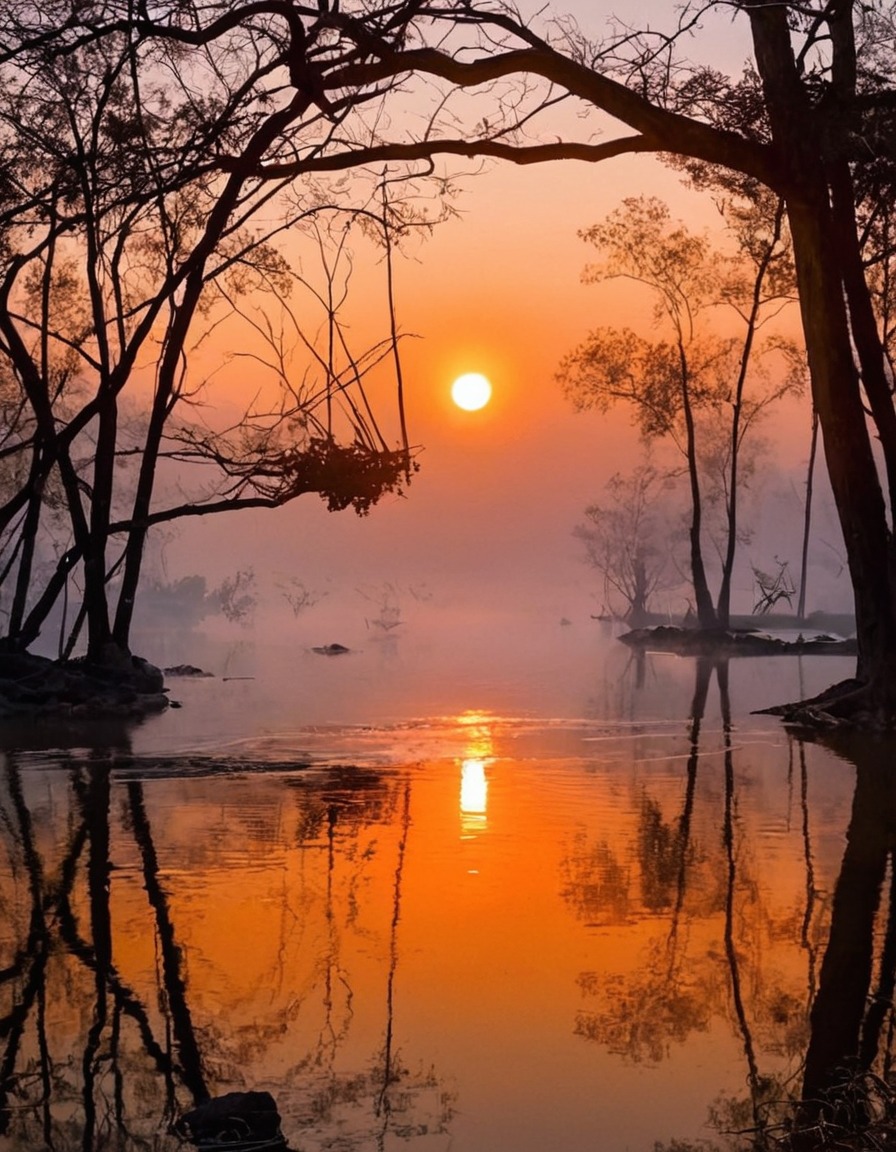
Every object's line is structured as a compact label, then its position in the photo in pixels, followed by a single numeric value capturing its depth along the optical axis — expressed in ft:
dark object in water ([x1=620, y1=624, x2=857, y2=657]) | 145.38
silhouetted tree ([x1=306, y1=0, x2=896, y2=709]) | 50.90
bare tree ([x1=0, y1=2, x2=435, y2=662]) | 66.44
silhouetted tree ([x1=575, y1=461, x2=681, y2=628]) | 266.36
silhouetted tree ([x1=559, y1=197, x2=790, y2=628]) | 139.74
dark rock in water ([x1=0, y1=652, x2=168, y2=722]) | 65.31
